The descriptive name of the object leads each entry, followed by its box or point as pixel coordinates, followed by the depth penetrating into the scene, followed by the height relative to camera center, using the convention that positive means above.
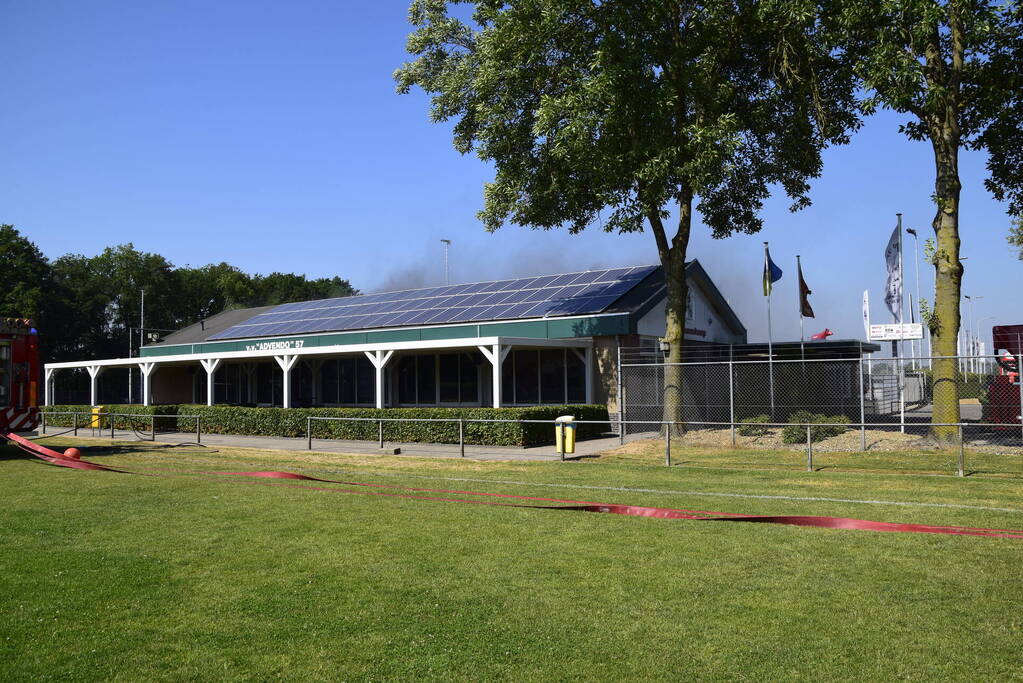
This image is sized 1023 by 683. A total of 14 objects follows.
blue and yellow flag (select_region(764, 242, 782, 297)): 28.72 +3.28
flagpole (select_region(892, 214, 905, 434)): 21.47 +0.82
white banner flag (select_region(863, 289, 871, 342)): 33.37 +2.00
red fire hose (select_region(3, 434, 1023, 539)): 9.24 -1.92
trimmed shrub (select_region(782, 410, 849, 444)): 21.62 -1.83
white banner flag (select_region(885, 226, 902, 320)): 29.36 +3.13
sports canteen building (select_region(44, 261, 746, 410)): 28.38 +0.98
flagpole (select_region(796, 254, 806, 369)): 29.66 +3.18
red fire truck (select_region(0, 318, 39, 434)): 20.02 +0.08
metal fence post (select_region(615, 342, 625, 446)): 21.20 -1.15
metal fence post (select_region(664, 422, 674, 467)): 17.03 -1.80
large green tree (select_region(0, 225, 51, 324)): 63.47 +8.07
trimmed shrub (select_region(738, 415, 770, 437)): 23.67 -1.97
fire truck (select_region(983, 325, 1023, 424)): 22.23 -0.99
